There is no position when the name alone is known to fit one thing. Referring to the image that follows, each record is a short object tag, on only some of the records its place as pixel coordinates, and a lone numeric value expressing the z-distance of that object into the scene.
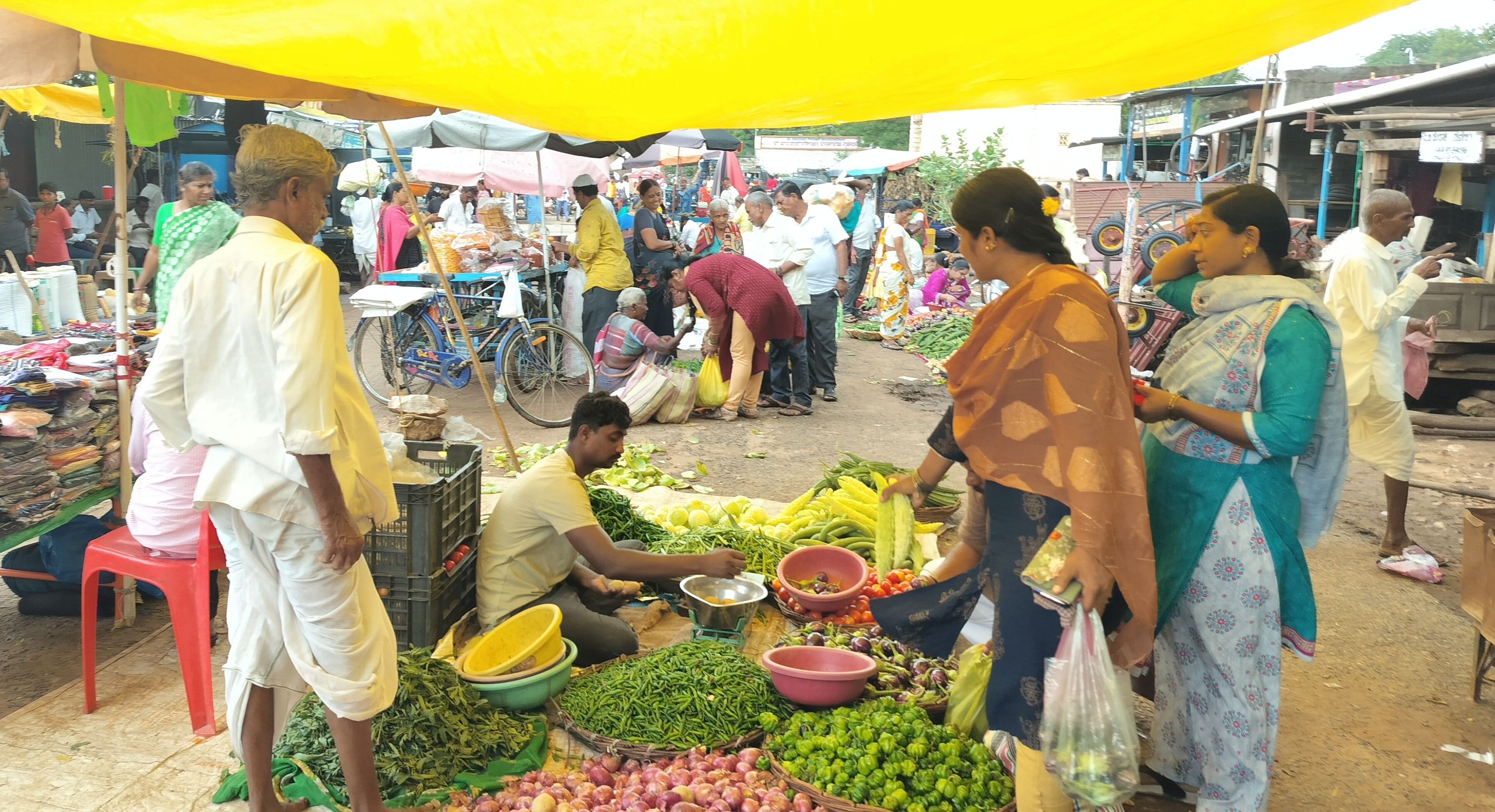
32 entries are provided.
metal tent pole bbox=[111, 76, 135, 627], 4.16
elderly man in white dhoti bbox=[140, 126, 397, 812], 2.45
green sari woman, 5.20
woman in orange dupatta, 2.44
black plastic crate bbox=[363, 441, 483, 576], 3.65
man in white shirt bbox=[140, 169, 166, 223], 15.95
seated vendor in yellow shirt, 3.77
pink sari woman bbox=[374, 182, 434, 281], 10.84
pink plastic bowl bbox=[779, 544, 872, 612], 4.38
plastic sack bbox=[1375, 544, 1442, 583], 5.36
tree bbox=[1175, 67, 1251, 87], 21.66
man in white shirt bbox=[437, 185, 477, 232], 14.94
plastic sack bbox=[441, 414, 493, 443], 4.78
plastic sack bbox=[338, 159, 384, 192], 12.92
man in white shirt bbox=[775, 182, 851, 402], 9.36
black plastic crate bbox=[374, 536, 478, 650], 3.76
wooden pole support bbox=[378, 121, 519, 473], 4.96
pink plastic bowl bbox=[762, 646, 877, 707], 3.34
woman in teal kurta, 2.76
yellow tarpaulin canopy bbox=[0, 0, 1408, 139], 2.43
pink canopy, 13.13
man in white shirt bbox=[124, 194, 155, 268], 14.23
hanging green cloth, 5.79
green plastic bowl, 3.39
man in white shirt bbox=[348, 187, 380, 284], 15.65
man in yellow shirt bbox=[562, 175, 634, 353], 8.89
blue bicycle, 8.68
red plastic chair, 3.46
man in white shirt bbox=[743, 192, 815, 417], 9.09
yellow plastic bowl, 3.51
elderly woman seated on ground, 8.30
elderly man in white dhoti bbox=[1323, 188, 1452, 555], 5.18
